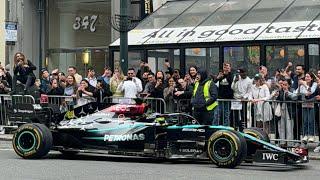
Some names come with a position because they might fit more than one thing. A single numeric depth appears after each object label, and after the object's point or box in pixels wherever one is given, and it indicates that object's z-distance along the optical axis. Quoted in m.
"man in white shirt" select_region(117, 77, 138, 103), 17.16
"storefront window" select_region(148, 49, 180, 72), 21.36
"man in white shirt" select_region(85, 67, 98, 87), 18.33
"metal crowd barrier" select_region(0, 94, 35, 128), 17.62
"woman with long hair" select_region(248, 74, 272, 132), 15.62
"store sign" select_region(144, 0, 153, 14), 25.39
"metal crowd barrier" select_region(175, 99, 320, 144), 15.12
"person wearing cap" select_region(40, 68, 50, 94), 18.77
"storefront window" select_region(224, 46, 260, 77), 19.89
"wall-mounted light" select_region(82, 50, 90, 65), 28.73
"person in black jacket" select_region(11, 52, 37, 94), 17.80
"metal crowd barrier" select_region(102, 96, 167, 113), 16.72
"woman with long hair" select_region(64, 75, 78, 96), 17.91
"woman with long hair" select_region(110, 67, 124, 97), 17.44
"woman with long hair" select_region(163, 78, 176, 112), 16.83
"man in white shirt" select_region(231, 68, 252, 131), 15.95
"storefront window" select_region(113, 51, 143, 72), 22.08
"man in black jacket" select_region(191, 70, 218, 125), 14.51
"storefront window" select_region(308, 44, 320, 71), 18.59
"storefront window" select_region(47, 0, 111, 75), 28.33
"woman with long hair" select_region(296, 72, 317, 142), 15.10
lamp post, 17.66
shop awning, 19.48
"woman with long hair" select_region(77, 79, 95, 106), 17.39
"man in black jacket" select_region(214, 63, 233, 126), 16.47
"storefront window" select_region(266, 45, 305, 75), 19.06
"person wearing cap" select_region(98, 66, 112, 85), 18.33
